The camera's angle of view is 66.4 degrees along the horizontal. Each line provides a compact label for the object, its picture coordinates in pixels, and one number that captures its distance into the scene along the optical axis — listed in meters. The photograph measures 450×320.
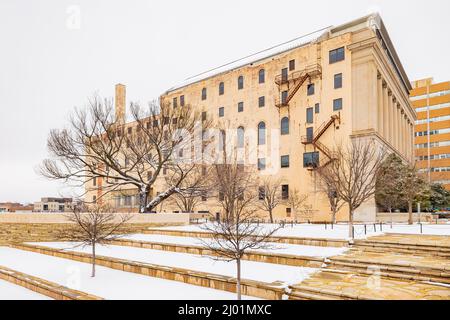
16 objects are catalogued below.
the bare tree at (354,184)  16.34
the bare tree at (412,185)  25.06
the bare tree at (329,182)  20.66
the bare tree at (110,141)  25.74
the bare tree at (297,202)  34.75
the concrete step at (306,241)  13.38
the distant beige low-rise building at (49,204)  95.99
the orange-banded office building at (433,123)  59.44
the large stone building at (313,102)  32.91
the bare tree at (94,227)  11.53
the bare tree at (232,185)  8.45
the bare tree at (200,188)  25.73
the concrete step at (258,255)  10.69
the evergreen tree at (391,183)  28.17
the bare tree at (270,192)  34.63
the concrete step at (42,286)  8.06
